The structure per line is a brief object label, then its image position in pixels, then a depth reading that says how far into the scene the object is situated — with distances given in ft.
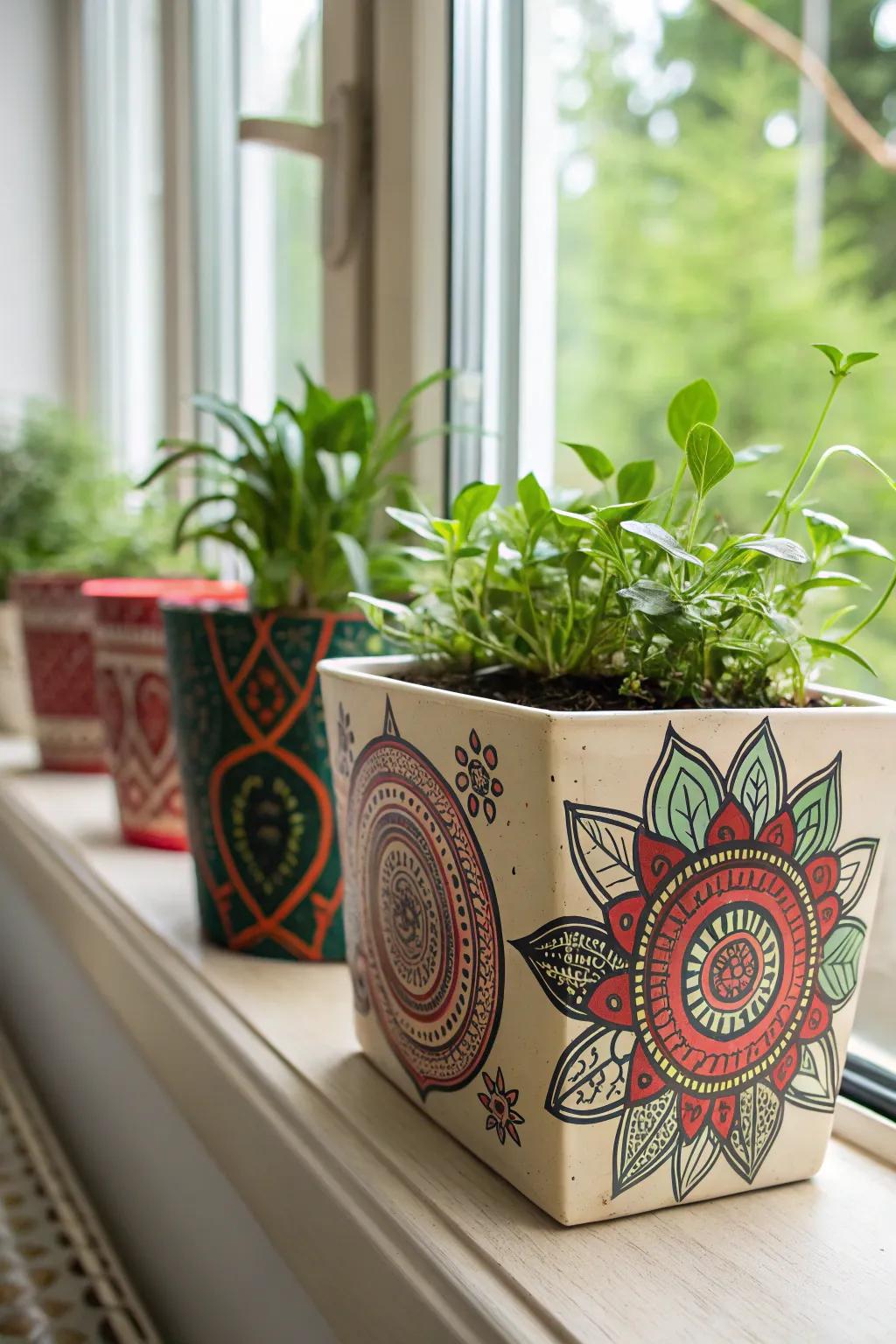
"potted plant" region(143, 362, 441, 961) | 2.03
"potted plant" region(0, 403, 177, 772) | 3.74
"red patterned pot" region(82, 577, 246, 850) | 2.86
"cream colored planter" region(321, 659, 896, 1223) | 1.19
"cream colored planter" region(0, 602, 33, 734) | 4.61
